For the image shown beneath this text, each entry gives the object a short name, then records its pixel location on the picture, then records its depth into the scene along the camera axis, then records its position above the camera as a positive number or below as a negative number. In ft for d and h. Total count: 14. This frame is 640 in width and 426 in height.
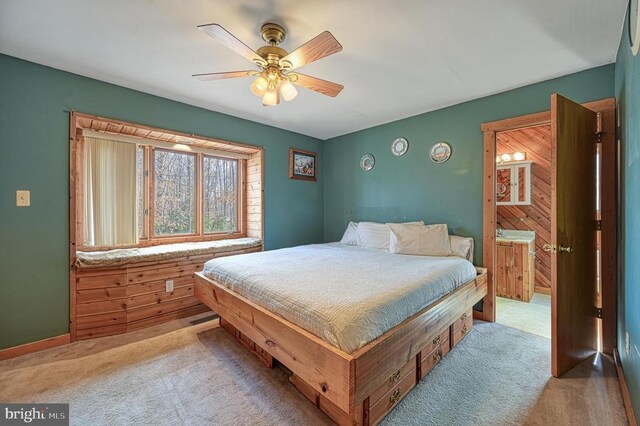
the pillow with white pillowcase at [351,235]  12.38 -1.10
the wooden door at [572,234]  5.86 -0.51
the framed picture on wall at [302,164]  13.61 +2.64
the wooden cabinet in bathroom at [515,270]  11.01 -2.50
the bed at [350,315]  4.28 -2.15
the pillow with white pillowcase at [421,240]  9.49 -1.04
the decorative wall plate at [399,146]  11.64 +3.01
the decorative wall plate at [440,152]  10.28 +2.44
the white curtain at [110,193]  8.42 +0.68
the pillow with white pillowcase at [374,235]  11.07 -0.99
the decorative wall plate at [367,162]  12.96 +2.57
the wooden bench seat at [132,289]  7.72 -2.47
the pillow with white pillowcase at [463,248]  9.33 -1.26
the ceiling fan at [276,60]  4.88 +3.23
